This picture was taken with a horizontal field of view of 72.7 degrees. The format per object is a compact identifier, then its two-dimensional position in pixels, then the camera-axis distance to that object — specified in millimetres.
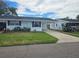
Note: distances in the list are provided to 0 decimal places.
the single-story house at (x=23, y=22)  10668
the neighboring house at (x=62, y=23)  12806
